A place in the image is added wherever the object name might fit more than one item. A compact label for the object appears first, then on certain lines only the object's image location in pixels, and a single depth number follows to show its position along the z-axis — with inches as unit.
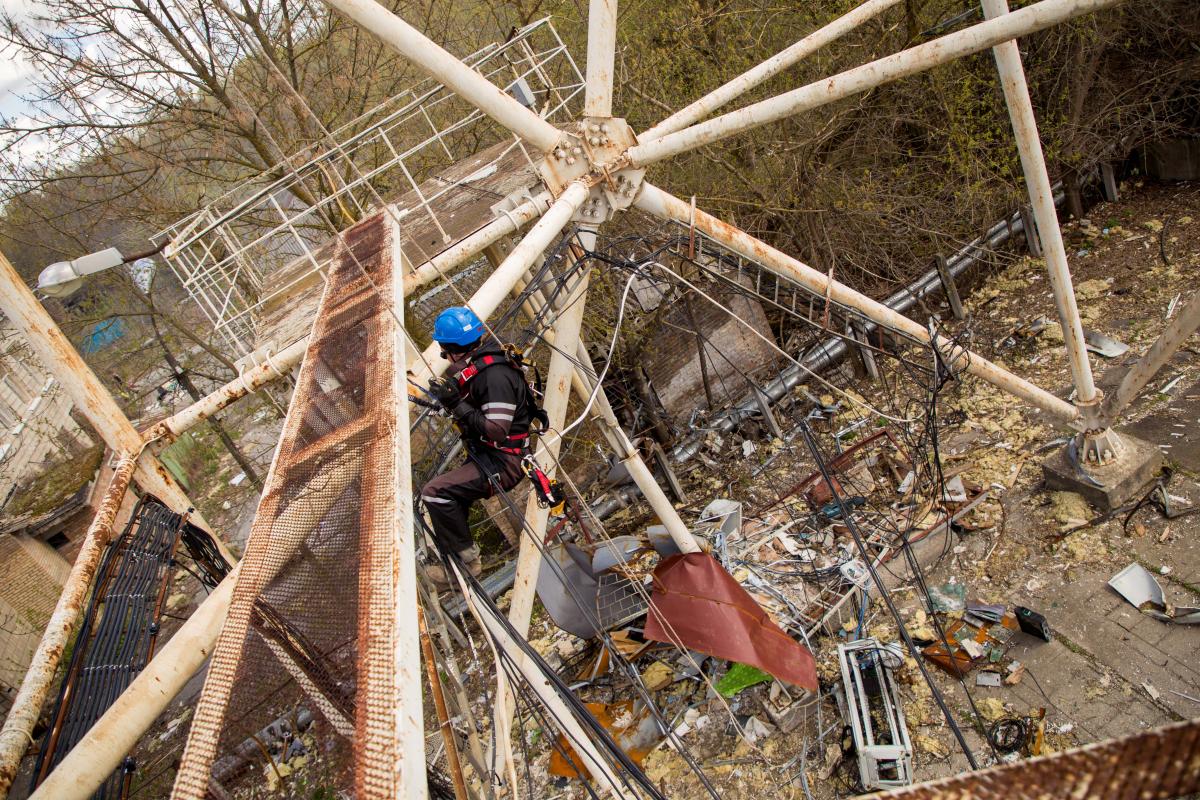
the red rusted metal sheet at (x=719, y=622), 245.0
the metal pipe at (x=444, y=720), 113.8
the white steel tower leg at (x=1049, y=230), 222.2
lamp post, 185.2
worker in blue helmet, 172.2
